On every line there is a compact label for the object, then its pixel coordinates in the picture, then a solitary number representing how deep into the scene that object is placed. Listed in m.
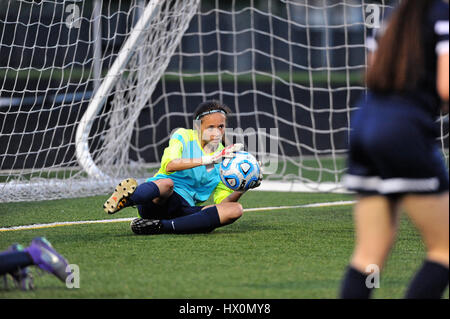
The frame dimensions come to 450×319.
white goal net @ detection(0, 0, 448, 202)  15.75
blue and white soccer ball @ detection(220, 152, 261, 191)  10.24
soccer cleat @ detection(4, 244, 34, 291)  7.21
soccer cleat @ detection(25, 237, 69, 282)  7.11
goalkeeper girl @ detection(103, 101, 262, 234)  10.28
